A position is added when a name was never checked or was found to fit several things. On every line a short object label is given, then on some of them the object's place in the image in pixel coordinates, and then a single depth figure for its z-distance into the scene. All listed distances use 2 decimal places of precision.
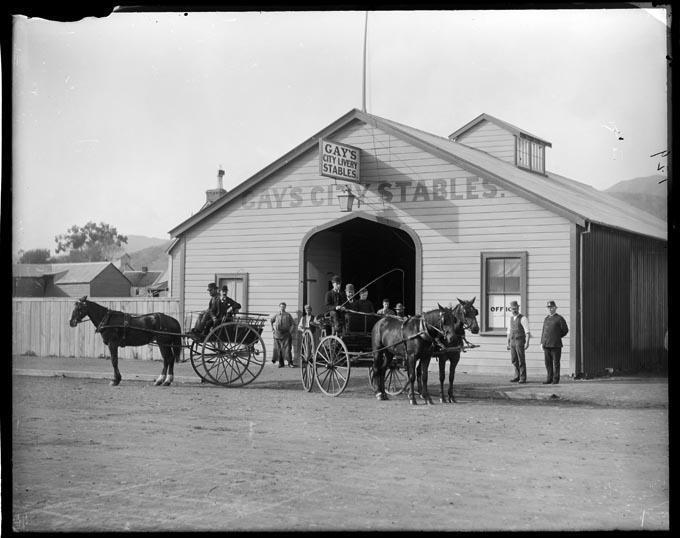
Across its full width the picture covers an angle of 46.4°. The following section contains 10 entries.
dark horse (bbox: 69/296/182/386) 16.30
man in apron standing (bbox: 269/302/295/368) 20.38
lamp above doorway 20.05
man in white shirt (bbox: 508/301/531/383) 16.86
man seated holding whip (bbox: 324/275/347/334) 15.06
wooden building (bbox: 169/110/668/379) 17.64
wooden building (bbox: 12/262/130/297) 20.12
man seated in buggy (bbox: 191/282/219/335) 16.41
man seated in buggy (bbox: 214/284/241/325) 16.23
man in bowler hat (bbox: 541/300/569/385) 16.53
